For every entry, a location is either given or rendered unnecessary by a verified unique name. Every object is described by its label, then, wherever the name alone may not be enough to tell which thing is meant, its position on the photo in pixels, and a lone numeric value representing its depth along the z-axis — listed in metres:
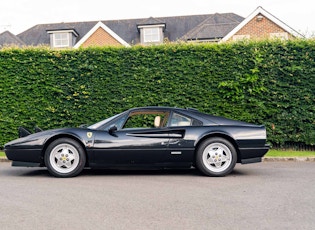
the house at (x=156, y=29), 27.55
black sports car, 6.71
